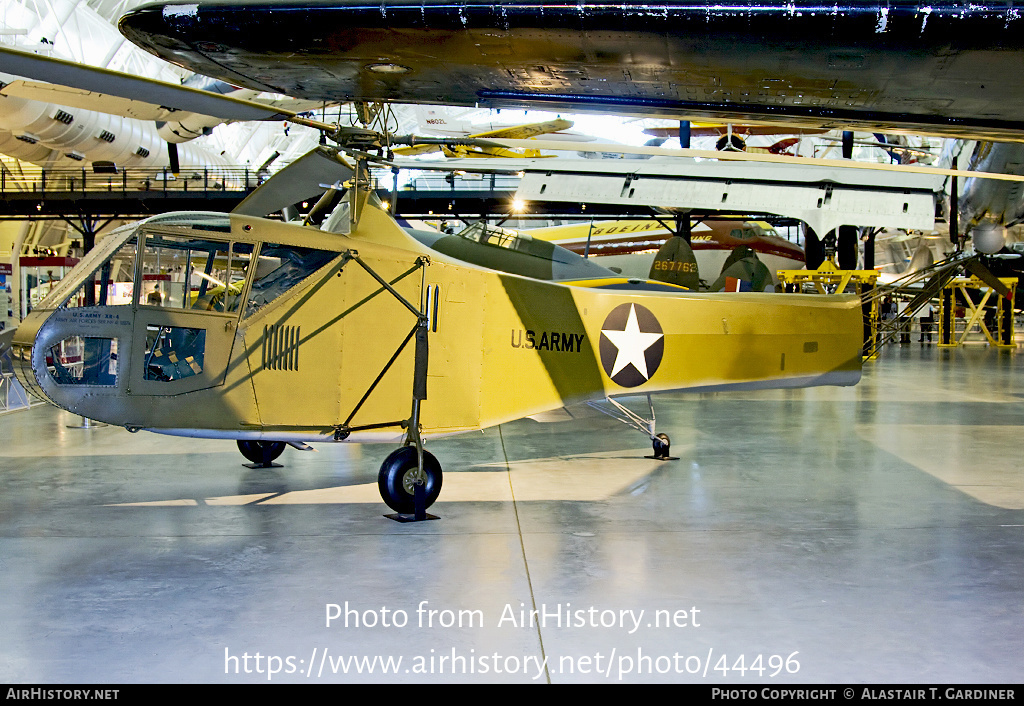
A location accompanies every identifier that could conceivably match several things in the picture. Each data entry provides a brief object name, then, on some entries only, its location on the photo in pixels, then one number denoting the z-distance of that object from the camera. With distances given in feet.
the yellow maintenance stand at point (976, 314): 98.99
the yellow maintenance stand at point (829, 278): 72.13
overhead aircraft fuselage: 11.80
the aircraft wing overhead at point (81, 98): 29.51
